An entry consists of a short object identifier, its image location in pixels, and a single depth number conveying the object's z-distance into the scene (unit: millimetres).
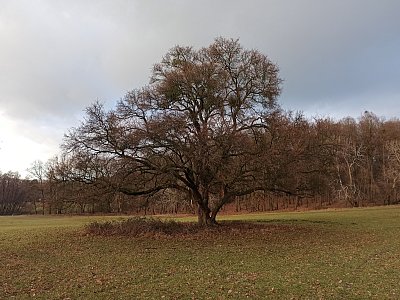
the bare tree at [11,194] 112562
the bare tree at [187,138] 23875
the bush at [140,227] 26844
